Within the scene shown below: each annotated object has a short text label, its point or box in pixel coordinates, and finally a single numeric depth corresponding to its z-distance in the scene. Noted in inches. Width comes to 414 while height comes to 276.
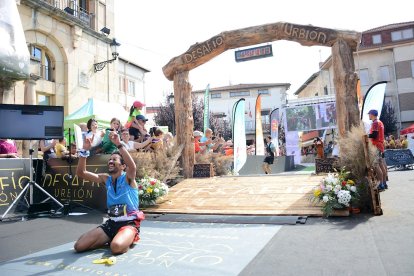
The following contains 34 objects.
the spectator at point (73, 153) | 278.5
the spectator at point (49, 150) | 296.1
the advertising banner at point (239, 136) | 412.8
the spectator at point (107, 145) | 273.0
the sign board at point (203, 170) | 343.9
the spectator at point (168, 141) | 327.1
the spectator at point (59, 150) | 298.9
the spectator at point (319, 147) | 592.2
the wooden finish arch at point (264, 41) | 280.1
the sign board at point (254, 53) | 336.8
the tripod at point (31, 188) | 246.2
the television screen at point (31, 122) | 239.8
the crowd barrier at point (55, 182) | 257.4
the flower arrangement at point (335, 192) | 201.2
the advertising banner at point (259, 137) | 619.1
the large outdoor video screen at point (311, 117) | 862.5
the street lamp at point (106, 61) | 625.4
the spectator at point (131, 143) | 266.8
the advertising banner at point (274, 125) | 774.5
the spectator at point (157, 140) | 306.5
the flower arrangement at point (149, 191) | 259.0
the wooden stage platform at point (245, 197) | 225.9
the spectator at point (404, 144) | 681.6
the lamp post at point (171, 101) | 969.5
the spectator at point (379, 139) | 278.4
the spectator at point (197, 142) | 368.2
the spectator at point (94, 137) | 277.1
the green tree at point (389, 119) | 1197.7
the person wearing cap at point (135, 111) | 326.6
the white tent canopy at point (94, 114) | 464.1
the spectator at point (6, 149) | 271.4
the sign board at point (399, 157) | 516.7
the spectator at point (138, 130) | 314.7
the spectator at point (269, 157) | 537.6
